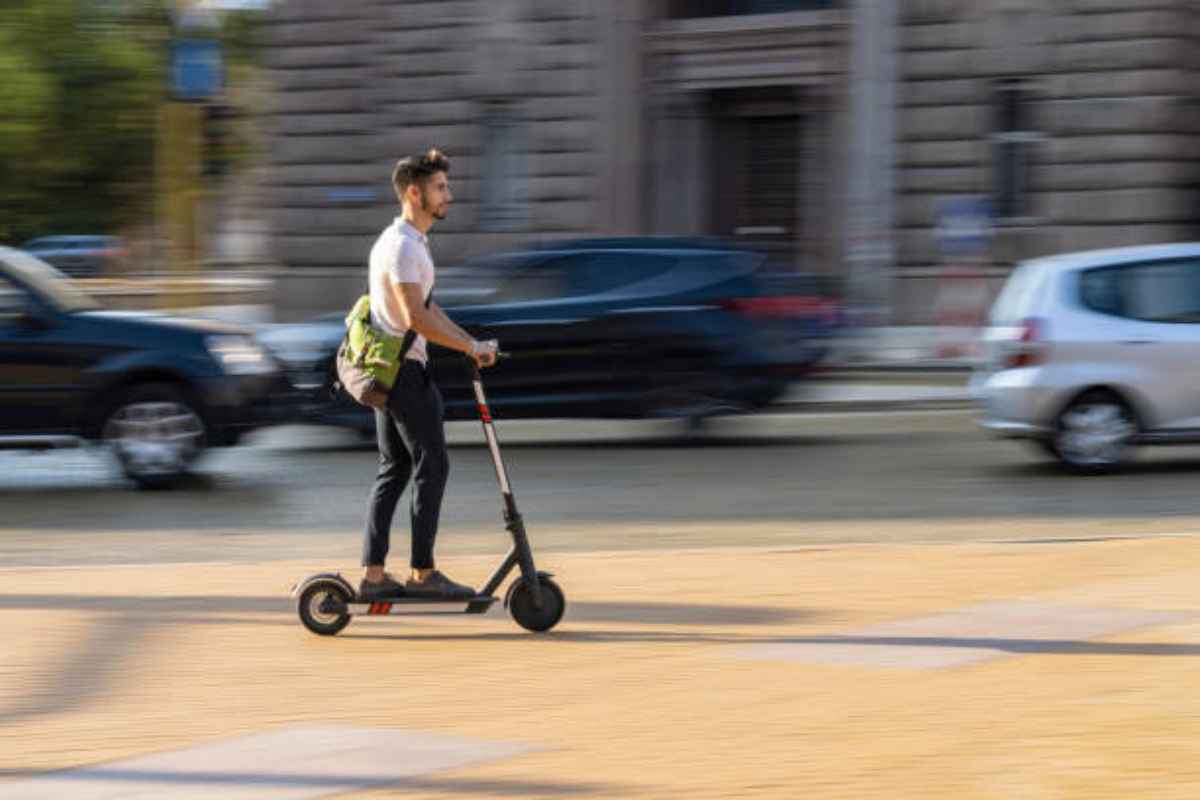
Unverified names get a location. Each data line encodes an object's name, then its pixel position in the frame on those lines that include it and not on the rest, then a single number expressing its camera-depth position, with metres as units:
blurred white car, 14.91
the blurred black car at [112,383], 14.89
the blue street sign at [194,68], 23.38
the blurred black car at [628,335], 17.09
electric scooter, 8.90
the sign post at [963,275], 25.34
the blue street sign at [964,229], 25.59
